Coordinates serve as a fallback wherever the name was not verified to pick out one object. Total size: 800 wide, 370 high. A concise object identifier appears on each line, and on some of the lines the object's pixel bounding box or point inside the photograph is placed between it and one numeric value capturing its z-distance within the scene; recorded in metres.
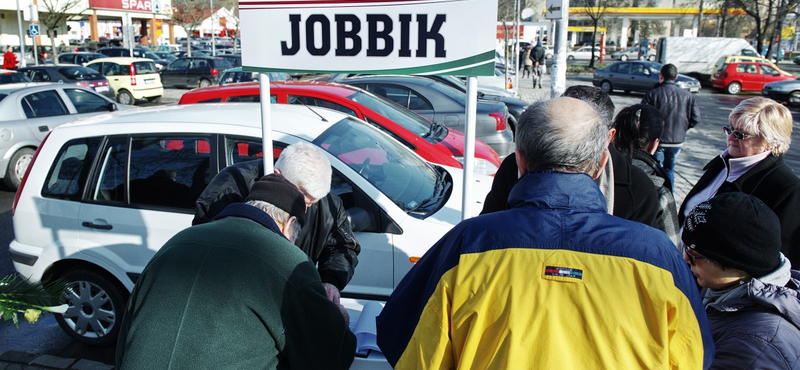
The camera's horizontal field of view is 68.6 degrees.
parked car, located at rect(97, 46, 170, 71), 31.41
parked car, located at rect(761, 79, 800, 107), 19.58
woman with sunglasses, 2.90
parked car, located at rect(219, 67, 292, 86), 15.25
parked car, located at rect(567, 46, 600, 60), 48.56
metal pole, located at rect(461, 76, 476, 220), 2.96
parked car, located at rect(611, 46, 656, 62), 48.44
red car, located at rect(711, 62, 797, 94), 23.17
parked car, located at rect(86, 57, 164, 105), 18.23
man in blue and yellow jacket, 1.39
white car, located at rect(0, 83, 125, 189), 8.94
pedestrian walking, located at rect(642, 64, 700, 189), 7.06
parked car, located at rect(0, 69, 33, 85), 14.46
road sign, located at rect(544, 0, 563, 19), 7.77
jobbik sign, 2.72
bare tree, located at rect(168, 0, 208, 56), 45.41
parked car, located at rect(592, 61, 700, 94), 22.73
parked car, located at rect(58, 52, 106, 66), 26.38
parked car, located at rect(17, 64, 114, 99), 16.53
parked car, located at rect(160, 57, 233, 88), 23.86
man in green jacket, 1.75
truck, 28.39
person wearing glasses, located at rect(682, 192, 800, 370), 1.69
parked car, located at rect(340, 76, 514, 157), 8.77
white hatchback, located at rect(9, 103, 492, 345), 3.72
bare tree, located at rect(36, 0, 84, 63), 24.71
